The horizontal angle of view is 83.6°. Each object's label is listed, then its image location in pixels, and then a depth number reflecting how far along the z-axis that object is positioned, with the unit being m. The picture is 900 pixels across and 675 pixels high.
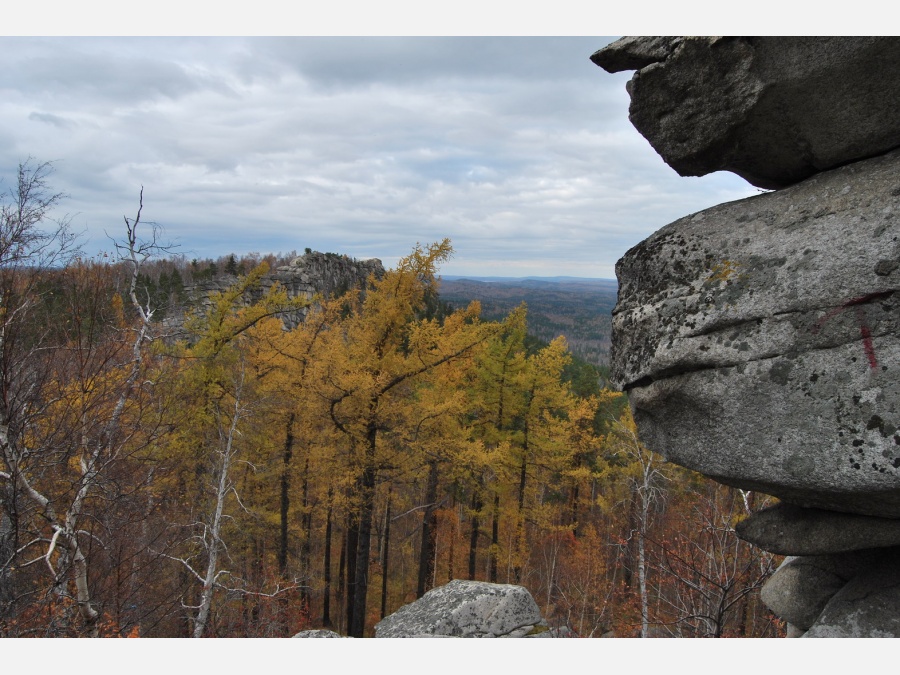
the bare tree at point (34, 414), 6.17
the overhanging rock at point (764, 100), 3.85
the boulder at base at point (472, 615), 8.80
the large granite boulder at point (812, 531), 3.99
